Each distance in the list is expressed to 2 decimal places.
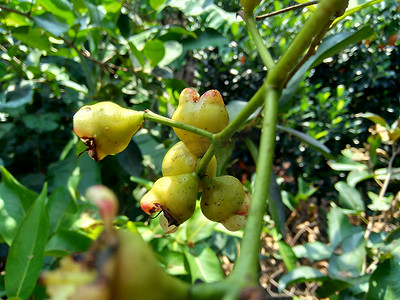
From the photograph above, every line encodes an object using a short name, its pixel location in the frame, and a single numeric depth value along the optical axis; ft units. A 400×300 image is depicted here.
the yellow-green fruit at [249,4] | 0.44
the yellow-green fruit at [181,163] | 0.43
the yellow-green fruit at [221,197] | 0.42
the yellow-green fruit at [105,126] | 0.40
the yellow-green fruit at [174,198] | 0.39
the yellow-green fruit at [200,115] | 0.42
